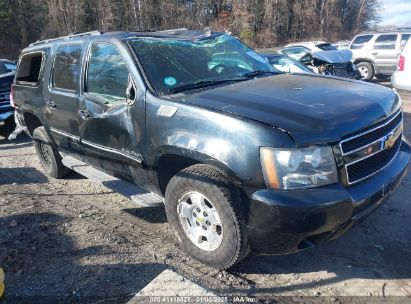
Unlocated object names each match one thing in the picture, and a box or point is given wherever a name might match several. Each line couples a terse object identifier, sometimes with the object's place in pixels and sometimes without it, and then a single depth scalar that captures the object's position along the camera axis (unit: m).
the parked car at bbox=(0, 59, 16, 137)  9.05
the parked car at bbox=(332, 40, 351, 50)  21.75
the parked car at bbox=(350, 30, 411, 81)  14.07
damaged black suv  2.71
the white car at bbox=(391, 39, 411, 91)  7.86
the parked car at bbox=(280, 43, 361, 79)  11.40
